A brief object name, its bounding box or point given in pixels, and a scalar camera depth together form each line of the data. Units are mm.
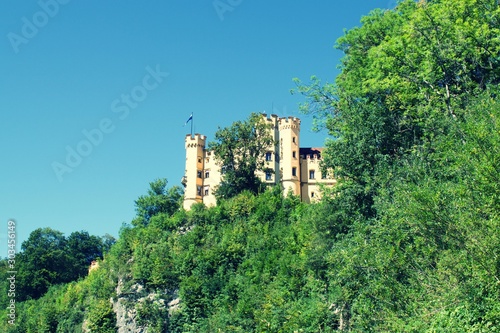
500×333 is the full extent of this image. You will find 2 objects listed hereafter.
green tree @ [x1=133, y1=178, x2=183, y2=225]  67688
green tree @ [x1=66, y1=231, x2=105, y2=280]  90250
